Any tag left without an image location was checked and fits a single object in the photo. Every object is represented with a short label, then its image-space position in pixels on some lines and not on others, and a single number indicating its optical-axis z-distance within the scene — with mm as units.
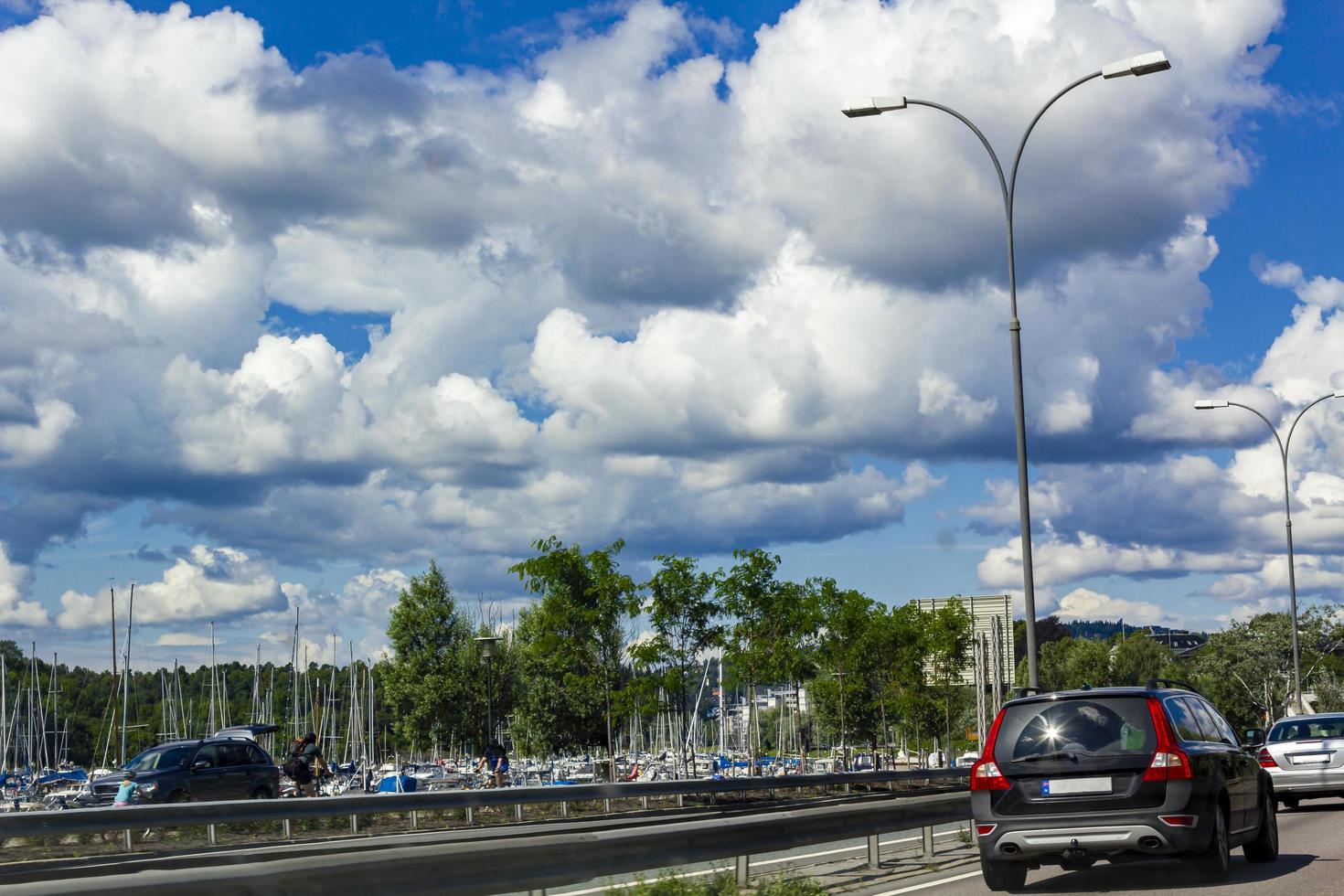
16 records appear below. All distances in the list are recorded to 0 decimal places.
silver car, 22734
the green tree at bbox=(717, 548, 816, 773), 49750
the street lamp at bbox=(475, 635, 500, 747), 43750
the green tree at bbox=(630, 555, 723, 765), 46750
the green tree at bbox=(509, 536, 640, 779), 47156
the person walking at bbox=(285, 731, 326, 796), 33750
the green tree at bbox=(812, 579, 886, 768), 61375
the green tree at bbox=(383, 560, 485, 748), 79750
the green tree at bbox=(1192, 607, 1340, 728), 98625
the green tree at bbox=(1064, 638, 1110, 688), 133250
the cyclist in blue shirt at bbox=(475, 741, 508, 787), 41469
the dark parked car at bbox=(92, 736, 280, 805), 28531
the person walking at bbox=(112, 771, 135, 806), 26594
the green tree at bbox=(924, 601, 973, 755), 66438
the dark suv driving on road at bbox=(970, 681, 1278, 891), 12148
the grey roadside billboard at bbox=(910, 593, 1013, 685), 133325
